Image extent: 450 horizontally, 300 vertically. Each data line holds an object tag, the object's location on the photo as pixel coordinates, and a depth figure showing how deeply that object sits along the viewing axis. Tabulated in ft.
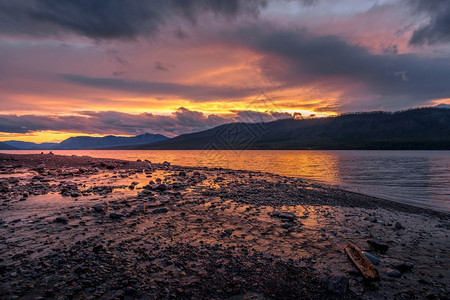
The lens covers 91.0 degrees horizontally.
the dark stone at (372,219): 32.23
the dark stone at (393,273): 17.66
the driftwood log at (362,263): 16.96
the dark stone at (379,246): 22.22
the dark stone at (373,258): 19.54
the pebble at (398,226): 29.74
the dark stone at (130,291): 14.16
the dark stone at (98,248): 19.66
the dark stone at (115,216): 29.17
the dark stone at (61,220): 26.86
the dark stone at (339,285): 15.15
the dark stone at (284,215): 31.60
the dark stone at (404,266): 18.63
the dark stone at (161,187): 49.12
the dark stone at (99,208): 31.50
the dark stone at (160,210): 32.62
